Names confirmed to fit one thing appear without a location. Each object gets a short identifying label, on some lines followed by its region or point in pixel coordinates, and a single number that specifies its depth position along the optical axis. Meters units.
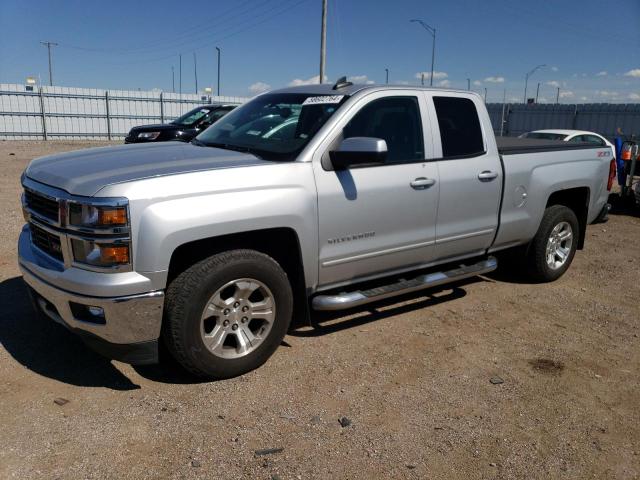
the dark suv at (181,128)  13.49
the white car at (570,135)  11.75
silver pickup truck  3.14
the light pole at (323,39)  22.95
